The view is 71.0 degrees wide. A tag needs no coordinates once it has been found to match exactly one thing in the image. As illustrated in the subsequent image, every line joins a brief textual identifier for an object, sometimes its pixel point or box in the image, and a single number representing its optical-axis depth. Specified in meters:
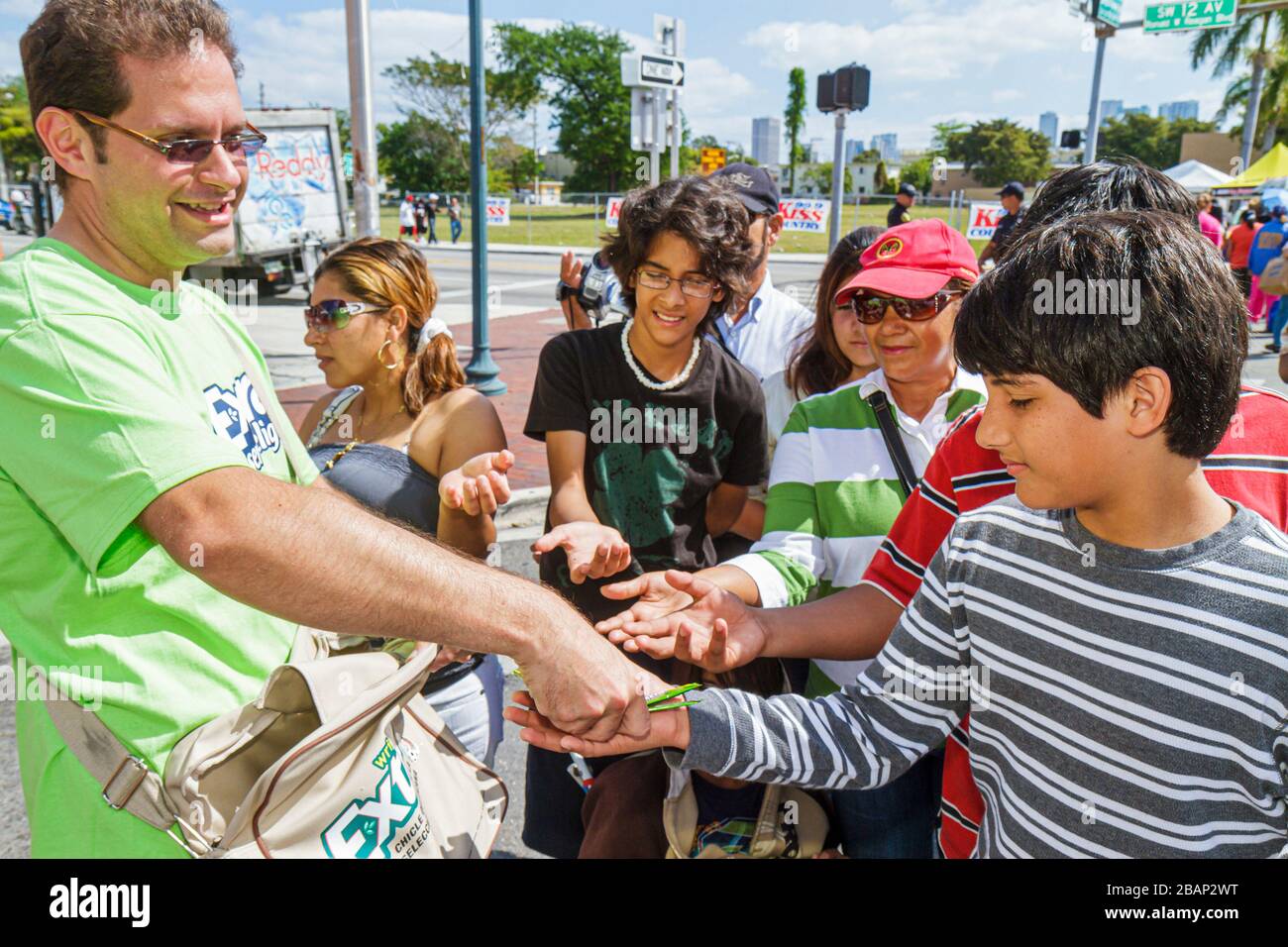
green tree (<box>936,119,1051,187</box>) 60.94
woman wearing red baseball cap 2.19
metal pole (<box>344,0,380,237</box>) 6.79
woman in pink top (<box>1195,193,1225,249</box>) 15.34
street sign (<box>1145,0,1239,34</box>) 16.81
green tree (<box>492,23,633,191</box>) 55.69
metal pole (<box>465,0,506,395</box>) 8.52
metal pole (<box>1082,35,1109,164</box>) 17.77
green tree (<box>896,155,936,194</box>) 58.84
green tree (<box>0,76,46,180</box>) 12.03
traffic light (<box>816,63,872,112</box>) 8.77
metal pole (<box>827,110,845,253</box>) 9.37
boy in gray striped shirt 1.30
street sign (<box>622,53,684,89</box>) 8.41
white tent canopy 27.17
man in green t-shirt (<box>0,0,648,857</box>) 1.27
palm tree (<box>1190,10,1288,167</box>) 33.59
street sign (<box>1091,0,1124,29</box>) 14.62
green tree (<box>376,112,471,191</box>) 57.62
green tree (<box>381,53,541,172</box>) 52.31
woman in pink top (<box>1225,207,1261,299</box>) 15.66
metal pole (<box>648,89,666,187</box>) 8.57
